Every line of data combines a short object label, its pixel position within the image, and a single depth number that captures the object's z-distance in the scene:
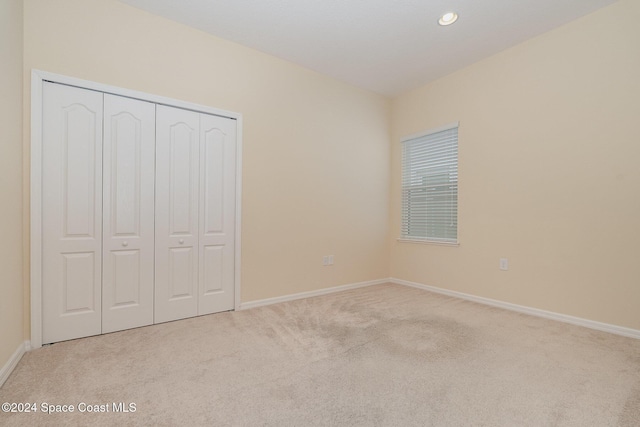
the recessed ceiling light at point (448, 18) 2.76
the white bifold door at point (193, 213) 2.84
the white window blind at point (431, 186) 3.91
